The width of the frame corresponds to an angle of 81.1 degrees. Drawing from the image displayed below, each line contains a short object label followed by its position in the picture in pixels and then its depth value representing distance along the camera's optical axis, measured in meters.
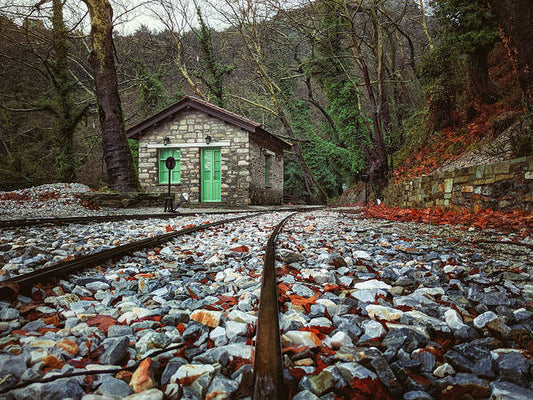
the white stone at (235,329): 1.23
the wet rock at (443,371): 0.99
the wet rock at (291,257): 2.55
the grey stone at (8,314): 1.32
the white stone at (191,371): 0.94
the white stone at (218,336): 1.19
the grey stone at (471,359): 0.99
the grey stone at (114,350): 1.06
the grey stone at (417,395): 0.85
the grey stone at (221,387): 0.85
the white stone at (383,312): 1.38
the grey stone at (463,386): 0.87
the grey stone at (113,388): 0.87
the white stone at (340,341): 1.17
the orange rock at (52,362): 1.00
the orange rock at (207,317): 1.33
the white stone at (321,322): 1.32
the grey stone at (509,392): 0.84
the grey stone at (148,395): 0.84
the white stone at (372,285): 1.82
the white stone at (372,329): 1.23
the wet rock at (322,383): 0.87
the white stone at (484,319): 1.30
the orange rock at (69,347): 1.09
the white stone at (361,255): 2.63
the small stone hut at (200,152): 14.58
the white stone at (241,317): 1.33
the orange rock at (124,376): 0.96
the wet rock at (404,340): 1.13
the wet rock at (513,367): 0.94
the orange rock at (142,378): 0.91
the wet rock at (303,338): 1.14
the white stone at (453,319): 1.31
